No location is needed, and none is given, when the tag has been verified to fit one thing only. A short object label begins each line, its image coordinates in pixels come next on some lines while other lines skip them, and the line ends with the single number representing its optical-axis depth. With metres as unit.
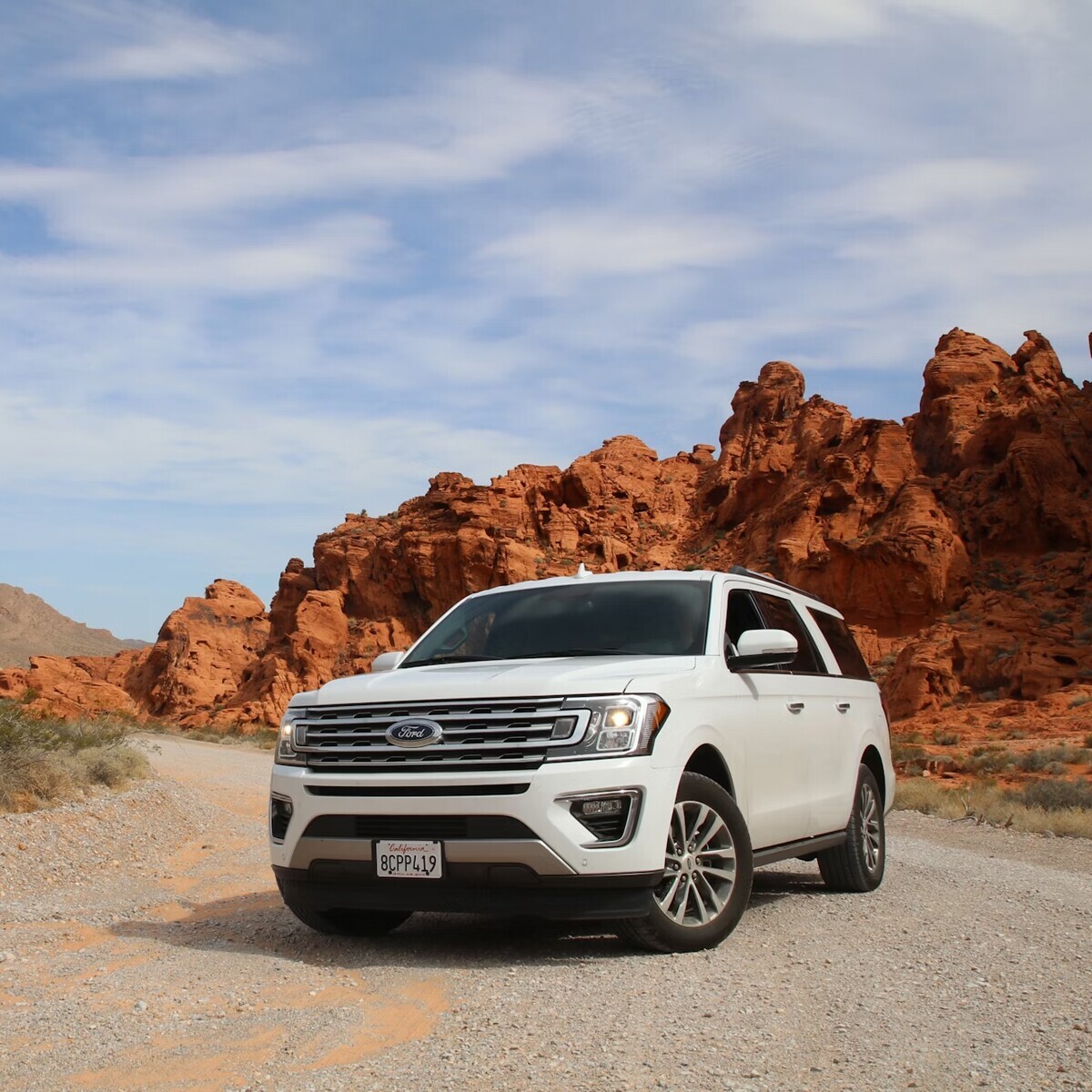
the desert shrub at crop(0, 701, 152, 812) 12.18
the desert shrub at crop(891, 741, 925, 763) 26.14
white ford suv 5.66
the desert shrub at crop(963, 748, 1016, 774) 23.72
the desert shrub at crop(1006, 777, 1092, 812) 17.73
